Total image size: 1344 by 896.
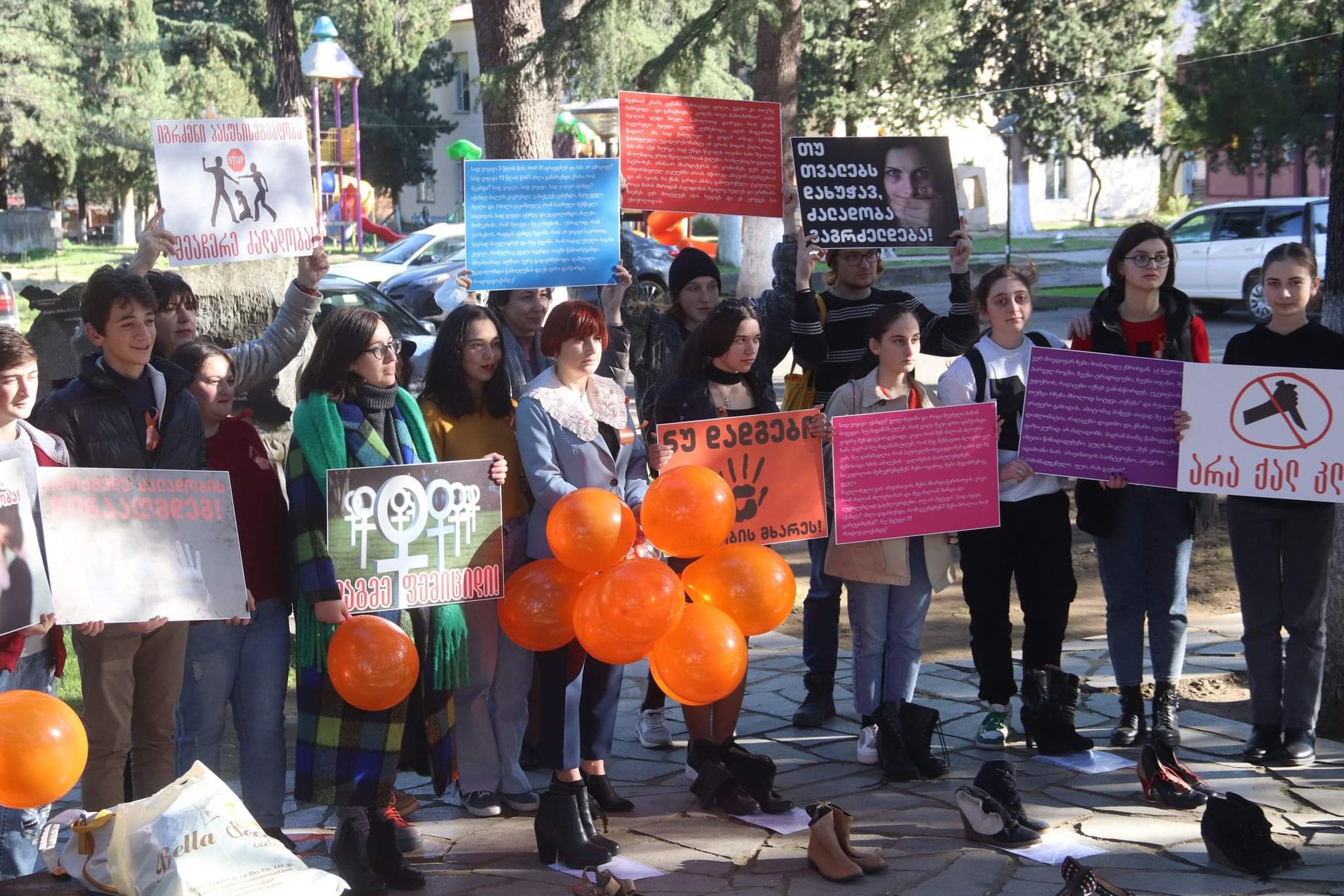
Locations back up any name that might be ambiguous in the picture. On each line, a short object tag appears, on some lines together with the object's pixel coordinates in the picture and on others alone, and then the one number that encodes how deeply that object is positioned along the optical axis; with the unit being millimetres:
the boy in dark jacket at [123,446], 4137
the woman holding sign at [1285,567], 5074
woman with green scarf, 4281
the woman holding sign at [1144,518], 5273
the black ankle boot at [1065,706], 5316
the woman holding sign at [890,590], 5207
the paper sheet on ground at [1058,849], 4395
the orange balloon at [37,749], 3615
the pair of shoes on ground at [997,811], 4469
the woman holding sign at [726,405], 4891
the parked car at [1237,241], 18875
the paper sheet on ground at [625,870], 4363
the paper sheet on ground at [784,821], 4738
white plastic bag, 3590
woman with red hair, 4605
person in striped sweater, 5559
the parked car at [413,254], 20250
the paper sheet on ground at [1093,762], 5176
